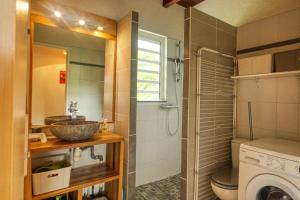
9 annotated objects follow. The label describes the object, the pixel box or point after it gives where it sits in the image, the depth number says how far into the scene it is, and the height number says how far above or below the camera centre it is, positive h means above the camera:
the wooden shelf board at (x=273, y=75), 1.76 +0.31
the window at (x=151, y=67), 2.55 +0.52
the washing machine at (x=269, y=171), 1.35 -0.55
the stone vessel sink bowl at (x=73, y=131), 1.48 -0.25
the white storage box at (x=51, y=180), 1.41 -0.64
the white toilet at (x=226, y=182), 1.73 -0.79
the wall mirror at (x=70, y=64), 1.65 +0.38
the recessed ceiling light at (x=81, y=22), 1.83 +0.81
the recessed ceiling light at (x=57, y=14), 1.70 +0.83
